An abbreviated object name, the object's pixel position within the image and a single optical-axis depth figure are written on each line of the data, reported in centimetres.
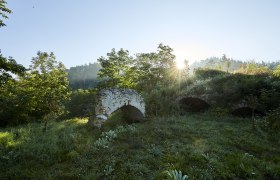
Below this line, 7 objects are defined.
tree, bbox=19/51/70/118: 1457
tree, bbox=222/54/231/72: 2494
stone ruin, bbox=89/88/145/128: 877
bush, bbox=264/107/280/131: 923
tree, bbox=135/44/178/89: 2089
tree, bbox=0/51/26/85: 866
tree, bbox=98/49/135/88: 1917
